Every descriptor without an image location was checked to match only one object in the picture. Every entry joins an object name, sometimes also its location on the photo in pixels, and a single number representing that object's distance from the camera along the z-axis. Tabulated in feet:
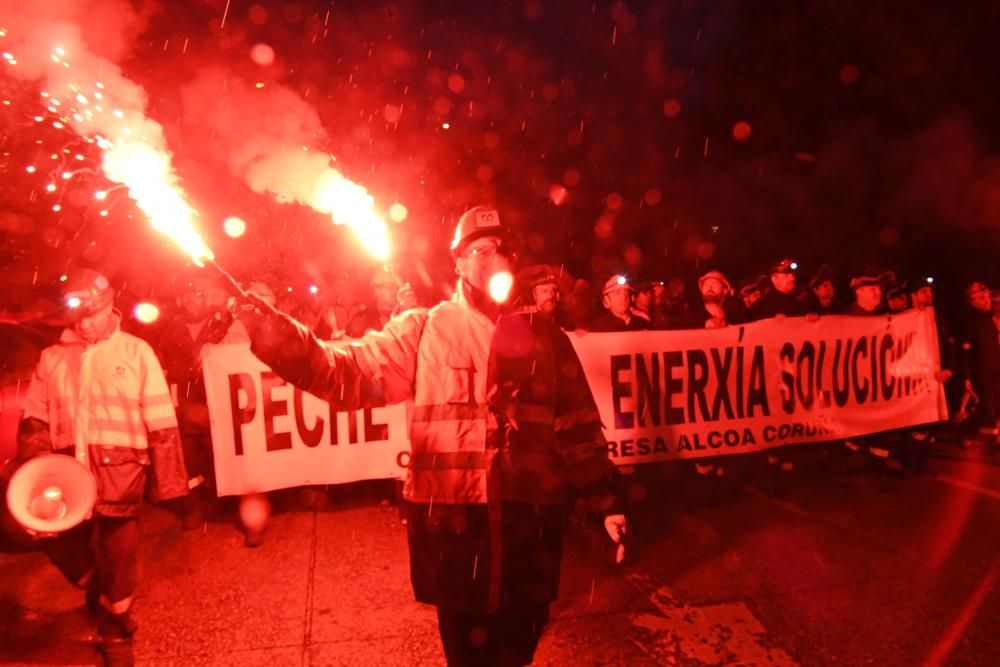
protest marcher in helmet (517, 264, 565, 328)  22.13
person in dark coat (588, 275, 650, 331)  20.80
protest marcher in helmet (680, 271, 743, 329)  21.90
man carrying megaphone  12.18
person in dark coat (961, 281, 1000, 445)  25.14
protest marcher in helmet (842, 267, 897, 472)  22.76
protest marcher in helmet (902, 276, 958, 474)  23.56
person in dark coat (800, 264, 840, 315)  24.25
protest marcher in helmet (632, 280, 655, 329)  23.93
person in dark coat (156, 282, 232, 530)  18.60
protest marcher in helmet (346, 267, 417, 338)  19.48
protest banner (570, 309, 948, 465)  20.36
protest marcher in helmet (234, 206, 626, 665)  8.30
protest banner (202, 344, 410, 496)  18.39
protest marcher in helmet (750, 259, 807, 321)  22.61
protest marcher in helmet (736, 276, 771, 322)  25.46
